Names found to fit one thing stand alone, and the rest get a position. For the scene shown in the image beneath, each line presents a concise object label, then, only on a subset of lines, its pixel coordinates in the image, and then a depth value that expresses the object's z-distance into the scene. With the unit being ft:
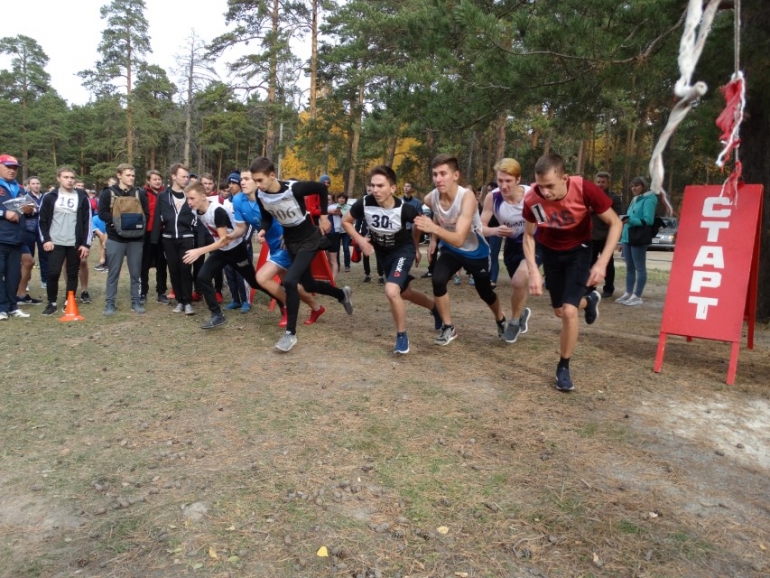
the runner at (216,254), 21.31
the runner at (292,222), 18.24
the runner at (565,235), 14.21
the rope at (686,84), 6.19
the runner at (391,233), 17.35
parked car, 78.40
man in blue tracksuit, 21.95
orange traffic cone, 22.65
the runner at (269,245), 20.21
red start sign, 15.39
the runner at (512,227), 18.78
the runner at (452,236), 16.72
